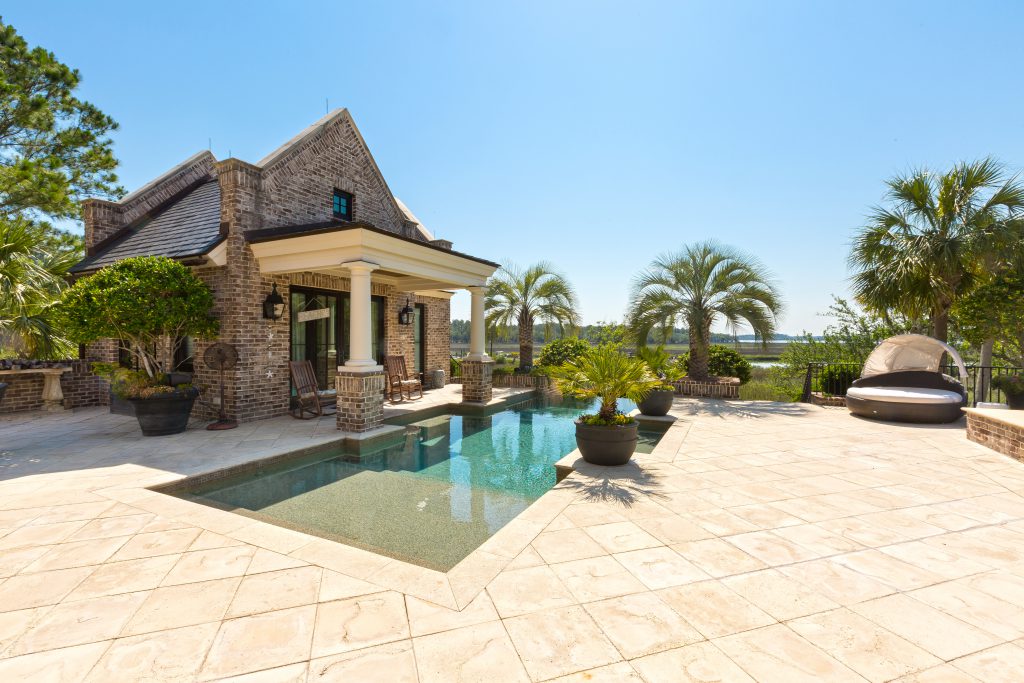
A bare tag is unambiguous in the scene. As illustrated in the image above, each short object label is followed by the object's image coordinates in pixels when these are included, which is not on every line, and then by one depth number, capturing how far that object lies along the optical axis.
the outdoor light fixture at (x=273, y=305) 8.26
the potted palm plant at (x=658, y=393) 8.25
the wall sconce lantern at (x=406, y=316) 12.07
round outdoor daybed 7.84
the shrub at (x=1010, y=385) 8.02
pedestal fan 7.74
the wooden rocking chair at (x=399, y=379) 10.66
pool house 7.56
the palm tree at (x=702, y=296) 11.48
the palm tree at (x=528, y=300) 15.20
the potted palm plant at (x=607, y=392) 5.27
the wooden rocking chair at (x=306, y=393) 8.42
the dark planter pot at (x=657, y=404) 8.31
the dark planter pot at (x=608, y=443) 5.22
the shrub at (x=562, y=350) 14.86
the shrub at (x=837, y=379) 10.44
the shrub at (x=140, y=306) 6.63
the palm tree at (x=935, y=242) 8.34
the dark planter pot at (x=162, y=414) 6.82
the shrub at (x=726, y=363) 13.16
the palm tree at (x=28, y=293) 7.27
